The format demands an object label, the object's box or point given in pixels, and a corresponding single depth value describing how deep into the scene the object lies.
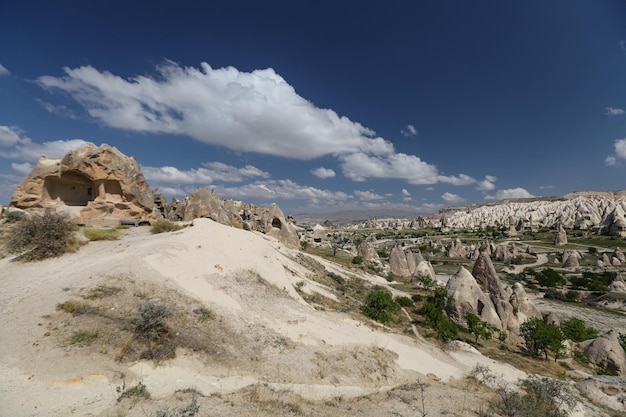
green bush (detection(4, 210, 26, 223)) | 17.25
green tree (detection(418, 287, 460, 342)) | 19.89
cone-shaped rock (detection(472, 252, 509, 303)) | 26.35
